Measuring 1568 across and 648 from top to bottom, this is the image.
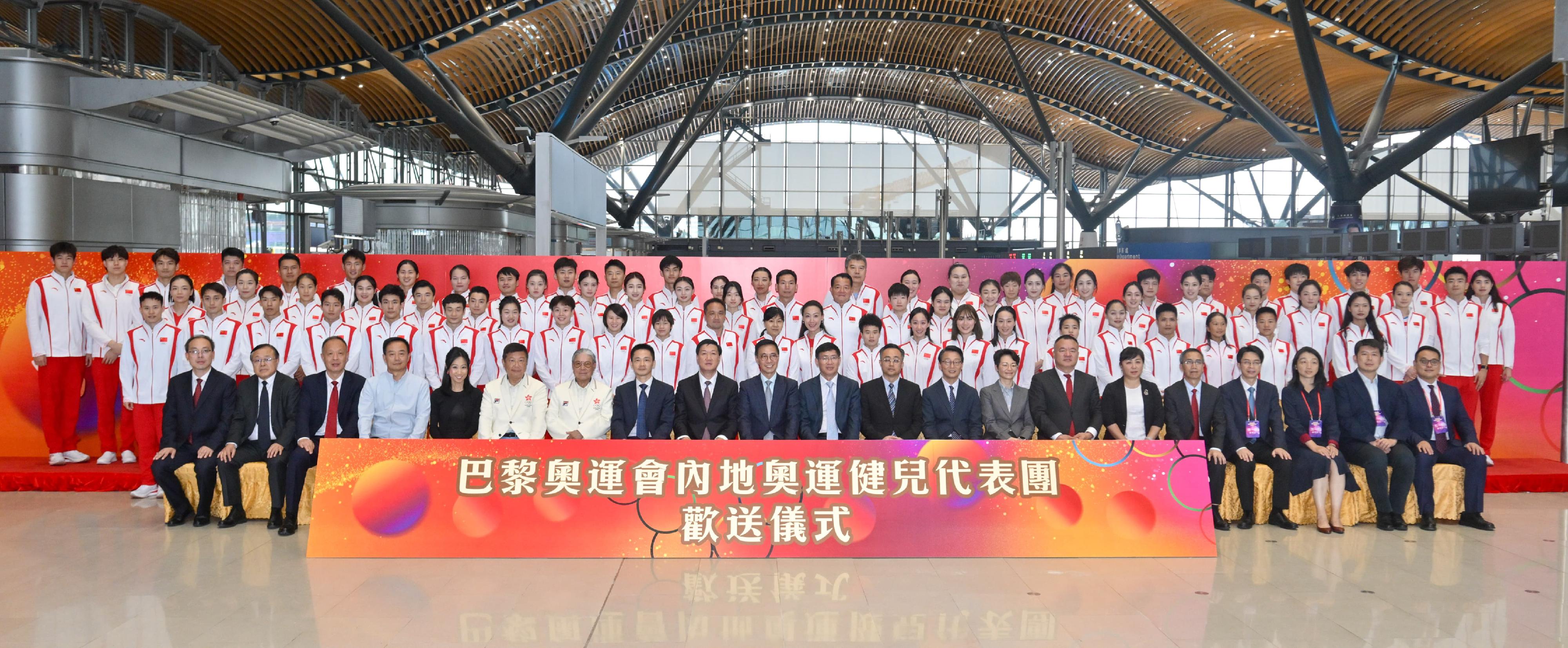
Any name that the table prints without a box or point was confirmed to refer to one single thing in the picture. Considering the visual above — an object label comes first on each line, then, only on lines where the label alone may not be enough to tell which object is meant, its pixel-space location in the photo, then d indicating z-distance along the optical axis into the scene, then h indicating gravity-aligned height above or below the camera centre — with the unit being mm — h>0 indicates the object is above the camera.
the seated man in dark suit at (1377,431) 6672 -862
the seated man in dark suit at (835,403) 6871 -651
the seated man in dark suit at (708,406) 6879 -683
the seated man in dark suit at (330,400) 6621 -618
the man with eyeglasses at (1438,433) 6727 -886
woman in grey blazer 6938 -717
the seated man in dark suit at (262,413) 6480 -702
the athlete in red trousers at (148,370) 7332 -437
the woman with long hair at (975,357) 7730 -340
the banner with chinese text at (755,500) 5598 -1136
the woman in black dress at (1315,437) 6609 -891
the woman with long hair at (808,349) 7621 -278
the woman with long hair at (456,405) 6586 -646
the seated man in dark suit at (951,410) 6809 -698
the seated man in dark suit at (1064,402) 6898 -645
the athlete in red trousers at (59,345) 7812 -265
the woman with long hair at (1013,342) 7664 -229
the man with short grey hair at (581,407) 6582 -658
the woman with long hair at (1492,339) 8391 -201
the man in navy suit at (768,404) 6840 -658
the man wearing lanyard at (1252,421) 6691 -771
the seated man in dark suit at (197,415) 6418 -711
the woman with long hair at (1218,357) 7691 -343
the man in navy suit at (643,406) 6734 -667
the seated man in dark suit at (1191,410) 6750 -683
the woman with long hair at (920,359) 7652 -360
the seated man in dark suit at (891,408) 6887 -692
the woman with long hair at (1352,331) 7855 -120
